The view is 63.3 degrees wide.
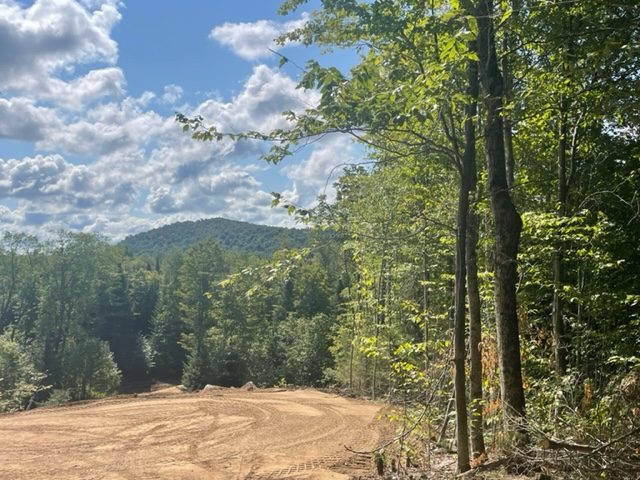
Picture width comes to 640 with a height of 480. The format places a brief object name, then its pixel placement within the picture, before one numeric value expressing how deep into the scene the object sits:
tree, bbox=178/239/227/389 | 48.59
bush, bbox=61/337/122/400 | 37.41
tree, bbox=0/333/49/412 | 29.88
